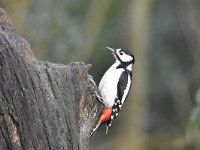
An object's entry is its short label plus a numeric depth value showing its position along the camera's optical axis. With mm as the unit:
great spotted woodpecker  12469
